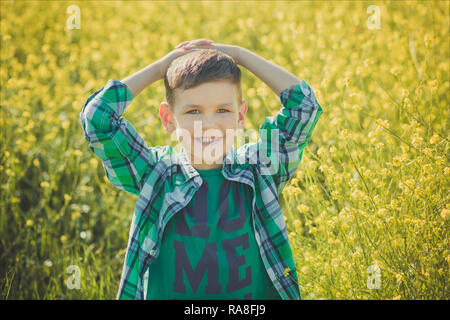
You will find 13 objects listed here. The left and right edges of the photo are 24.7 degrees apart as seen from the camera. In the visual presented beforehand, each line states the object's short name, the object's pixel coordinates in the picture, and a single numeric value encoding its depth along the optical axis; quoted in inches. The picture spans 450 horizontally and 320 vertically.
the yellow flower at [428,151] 72.1
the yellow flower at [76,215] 89.4
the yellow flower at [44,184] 88.9
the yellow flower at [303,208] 77.1
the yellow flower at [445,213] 69.0
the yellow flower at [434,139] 73.7
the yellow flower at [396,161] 71.6
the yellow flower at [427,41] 81.0
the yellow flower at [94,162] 91.6
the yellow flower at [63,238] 86.4
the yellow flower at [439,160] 71.7
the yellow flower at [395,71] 81.6
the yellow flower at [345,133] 74.2
